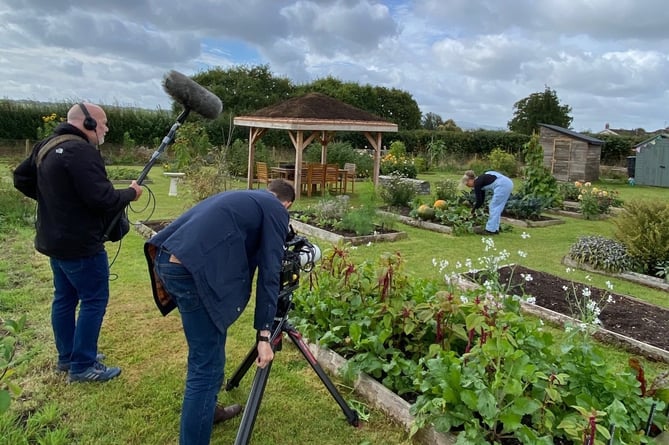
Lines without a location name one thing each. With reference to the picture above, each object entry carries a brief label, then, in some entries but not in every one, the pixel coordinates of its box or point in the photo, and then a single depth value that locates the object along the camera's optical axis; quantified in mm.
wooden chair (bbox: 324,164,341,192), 14296
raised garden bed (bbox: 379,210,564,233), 9680
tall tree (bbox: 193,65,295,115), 29688
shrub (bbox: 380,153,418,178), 18703
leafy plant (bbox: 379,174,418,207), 11703
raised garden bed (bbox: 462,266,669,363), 4418
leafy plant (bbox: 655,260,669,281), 6657
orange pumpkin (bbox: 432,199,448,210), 10495
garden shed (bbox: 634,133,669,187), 21062
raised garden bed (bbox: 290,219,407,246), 8172
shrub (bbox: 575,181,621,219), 12305
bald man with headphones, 3100
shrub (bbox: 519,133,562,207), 12461
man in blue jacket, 2305
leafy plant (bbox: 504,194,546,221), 11156
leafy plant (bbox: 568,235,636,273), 6988
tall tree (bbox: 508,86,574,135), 41125
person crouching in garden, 9383
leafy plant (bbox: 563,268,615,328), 4839
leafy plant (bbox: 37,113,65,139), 16328
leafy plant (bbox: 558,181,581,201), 14516
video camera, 2805
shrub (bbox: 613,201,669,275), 6766
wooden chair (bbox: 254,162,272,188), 14320
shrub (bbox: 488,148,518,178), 23094
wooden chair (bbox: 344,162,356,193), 15042
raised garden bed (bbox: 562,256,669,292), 6484
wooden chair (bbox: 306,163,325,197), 13969
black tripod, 2533
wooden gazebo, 12789
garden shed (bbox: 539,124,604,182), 21462
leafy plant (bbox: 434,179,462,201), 11258
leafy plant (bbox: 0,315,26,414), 1678
